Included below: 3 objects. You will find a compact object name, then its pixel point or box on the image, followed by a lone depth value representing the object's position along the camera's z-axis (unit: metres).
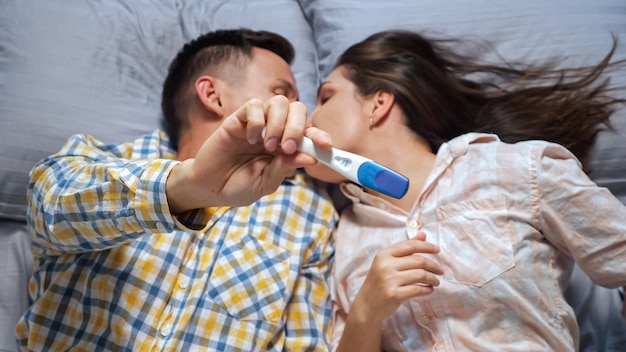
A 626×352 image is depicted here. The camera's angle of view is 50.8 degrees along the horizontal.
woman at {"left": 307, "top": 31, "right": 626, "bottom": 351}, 1.04
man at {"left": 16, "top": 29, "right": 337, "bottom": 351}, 0.88
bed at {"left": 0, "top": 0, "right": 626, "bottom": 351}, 1.30
